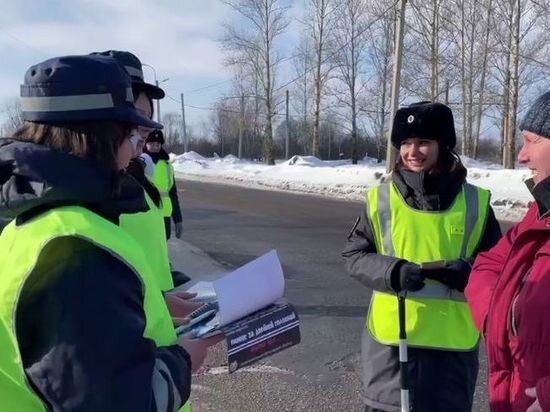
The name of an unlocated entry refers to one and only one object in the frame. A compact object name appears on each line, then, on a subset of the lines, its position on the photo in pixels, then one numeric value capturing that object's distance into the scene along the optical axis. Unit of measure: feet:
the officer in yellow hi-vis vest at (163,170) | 24.30
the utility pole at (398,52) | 73.85
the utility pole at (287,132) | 184.30
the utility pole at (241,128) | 185.29
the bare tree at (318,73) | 141.59
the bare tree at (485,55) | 111.34
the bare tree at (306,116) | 151.75
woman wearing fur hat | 9.68
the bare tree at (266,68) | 139.03
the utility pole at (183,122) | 178.32
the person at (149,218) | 8.14
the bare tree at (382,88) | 151.02
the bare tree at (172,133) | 225.97
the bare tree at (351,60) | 139.85
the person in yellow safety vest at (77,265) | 4.62
